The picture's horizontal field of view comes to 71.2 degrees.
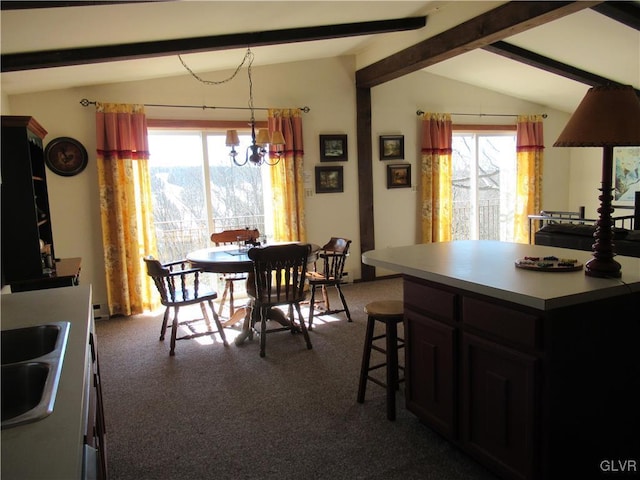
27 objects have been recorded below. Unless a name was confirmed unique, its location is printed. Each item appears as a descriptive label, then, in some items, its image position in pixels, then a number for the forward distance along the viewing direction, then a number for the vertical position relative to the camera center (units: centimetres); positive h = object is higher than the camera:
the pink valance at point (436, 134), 591 +70
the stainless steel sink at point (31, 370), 103 -49
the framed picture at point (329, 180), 548 +14
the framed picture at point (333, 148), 546 +53
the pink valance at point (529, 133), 657 +73
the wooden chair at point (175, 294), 345 -80
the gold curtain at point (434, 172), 593 +20
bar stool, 242 -81
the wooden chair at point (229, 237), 447 -43
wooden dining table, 346 -53
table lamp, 169 +18
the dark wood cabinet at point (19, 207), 284 -3
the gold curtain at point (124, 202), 445 -2
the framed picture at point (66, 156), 435 +45
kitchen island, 162 -72
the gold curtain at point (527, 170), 659 +20
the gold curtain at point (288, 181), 516 +14
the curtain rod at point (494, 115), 635 +101
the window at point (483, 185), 644 +0
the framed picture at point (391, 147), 578 +54
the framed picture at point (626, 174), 644 +8
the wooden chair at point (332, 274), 419 -81
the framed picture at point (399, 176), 585 +16
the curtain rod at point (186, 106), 442 +97
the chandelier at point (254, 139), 369 +46
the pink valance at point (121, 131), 441 +68
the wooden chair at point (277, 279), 338 -67
